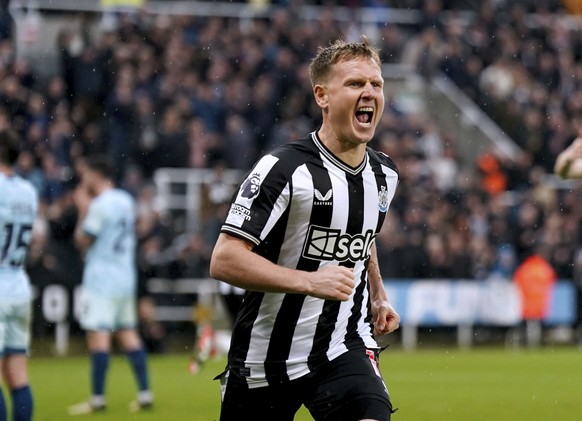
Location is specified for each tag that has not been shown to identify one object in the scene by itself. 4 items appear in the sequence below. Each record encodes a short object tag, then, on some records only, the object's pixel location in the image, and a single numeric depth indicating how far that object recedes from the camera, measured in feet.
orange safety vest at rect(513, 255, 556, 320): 138.10
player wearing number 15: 56.18
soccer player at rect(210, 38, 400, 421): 36.63
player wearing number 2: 77.20
